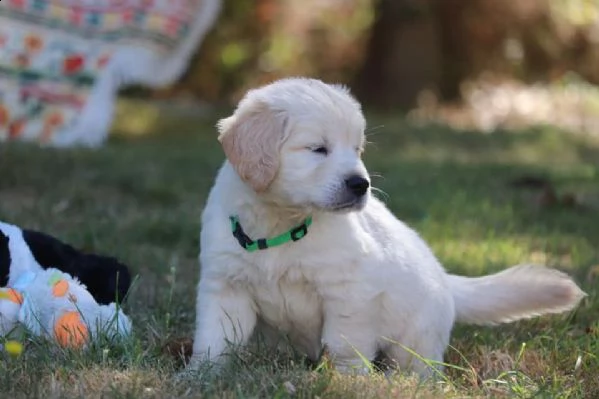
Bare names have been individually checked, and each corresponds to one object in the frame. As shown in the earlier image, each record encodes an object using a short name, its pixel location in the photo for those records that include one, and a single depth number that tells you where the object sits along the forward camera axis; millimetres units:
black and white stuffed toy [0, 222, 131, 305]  6457
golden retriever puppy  5668
